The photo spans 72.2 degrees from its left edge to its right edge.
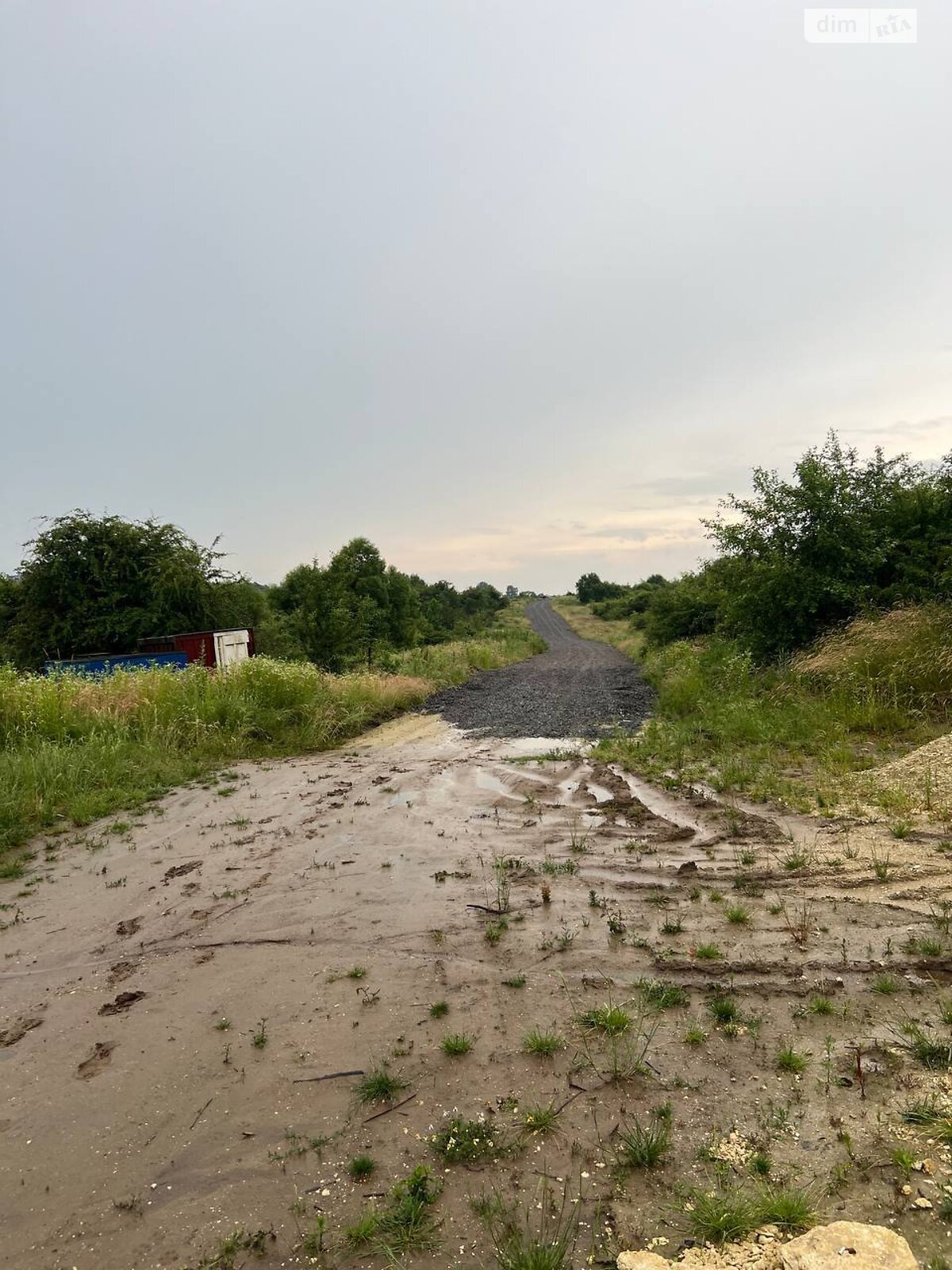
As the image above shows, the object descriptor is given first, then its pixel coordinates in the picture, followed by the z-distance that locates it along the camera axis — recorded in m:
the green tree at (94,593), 19.72
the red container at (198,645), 16.25
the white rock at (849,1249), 1.79
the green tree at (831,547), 11.62
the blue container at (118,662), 14.97
